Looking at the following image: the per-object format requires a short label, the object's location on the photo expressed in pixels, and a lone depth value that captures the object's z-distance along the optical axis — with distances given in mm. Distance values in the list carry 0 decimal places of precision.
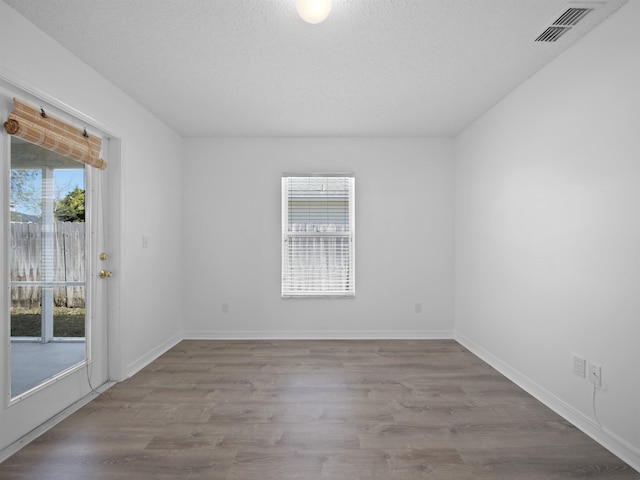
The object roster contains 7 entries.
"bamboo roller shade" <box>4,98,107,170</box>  2113
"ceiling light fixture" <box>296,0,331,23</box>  1890
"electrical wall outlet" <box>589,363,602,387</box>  2223
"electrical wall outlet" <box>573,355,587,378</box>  2354
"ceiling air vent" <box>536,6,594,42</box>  2102
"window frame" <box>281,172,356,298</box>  4566
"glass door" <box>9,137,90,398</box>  2227
